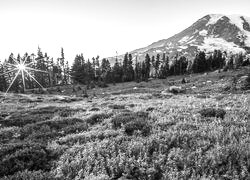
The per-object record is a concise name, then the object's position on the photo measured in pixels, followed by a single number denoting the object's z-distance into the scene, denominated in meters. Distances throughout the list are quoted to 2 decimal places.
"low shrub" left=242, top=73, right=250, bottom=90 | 22.43
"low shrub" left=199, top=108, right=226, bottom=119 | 8.79
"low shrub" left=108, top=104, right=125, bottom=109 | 13.99
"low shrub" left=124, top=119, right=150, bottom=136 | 7.15
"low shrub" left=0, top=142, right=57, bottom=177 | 4.98
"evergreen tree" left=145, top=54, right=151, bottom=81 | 98.18
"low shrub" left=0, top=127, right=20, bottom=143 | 7.60
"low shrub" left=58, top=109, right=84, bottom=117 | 12.33
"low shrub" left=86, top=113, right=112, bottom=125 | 9.71
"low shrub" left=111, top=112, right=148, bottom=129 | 8.60
